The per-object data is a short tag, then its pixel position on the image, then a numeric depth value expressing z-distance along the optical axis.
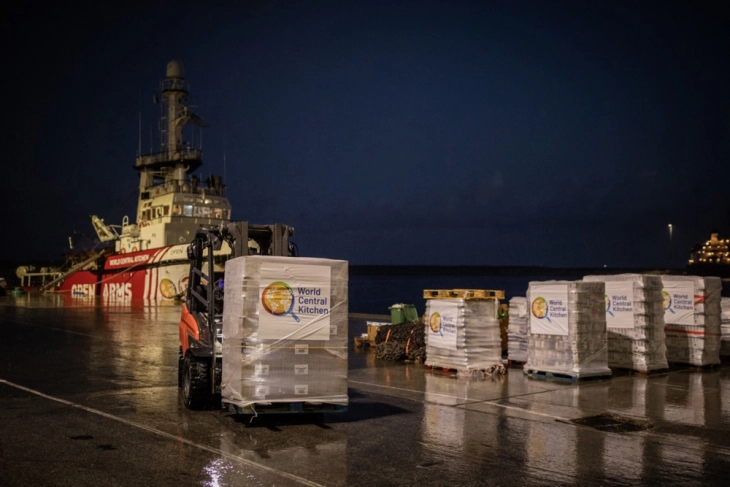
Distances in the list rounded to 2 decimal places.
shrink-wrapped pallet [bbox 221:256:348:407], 8.28
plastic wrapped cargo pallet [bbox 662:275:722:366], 14.71
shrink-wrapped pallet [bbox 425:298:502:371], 13.25
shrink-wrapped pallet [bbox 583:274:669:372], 13.63
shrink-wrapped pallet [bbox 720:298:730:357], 16.25
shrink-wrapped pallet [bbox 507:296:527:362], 14.85
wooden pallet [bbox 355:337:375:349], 18.34
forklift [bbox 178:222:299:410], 9.44
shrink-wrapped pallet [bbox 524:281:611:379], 12.62
